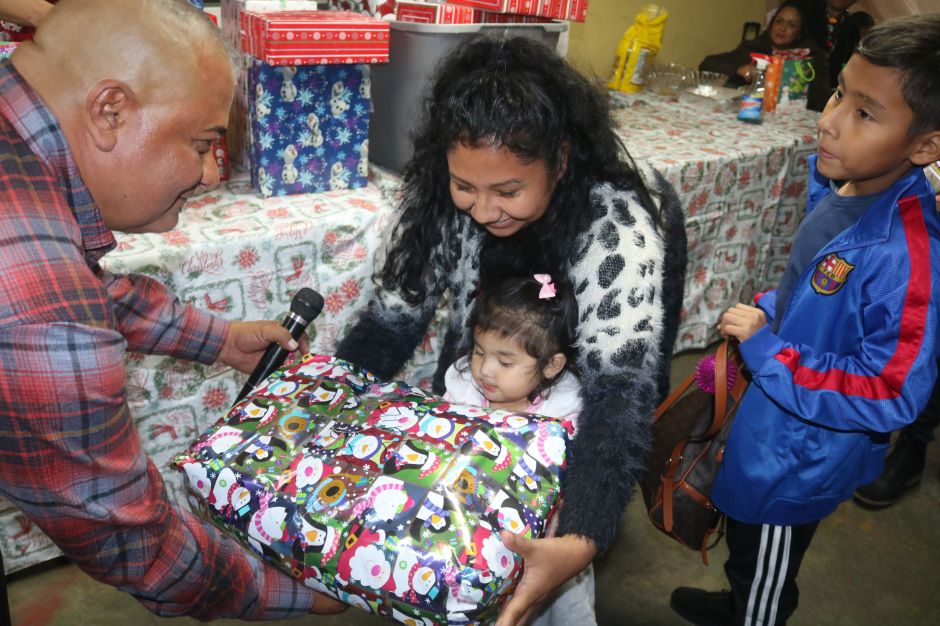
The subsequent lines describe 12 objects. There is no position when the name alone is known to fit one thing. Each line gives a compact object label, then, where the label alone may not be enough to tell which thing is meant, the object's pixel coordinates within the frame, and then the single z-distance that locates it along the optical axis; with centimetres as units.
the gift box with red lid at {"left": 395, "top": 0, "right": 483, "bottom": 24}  185
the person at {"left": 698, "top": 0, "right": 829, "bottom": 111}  349
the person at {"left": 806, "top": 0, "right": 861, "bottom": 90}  375
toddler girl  136
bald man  74
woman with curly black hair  111
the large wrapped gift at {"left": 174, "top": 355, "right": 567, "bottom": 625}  88
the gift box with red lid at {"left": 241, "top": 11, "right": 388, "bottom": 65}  161
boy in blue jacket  118
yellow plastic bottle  333
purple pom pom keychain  143
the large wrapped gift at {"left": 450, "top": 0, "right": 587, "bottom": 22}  190
